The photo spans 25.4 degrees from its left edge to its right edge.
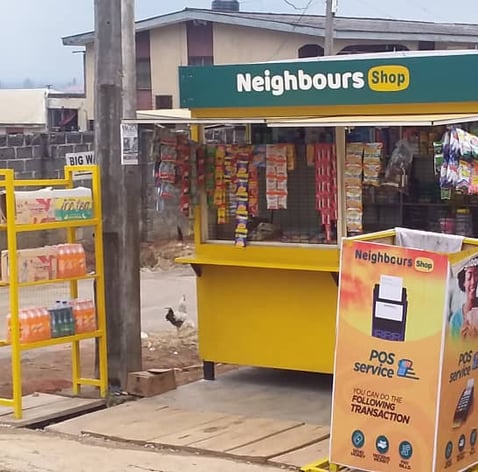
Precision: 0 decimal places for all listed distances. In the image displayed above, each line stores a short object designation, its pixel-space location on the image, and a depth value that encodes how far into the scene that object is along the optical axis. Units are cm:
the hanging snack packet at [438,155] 723
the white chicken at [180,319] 1142
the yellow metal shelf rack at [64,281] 773
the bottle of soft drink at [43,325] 799
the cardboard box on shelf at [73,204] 812
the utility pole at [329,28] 2466
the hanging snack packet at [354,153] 809
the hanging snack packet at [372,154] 803
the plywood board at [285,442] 688
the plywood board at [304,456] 667
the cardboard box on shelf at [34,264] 789
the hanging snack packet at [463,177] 710
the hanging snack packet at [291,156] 848
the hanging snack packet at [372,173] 806
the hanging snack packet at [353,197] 813
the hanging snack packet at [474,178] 716
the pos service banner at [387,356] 574
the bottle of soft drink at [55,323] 808
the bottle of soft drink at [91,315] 837
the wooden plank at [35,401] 820
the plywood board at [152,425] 741
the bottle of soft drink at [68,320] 817
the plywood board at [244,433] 707
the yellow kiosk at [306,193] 780
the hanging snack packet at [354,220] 816
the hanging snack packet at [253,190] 865
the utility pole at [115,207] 852
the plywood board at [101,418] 766
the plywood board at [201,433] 720
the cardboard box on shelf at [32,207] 786
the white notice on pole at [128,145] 839
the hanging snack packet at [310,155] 837
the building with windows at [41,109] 3709
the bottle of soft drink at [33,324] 794
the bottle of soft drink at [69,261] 816
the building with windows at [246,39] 3142
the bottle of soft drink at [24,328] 790
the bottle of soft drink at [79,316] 827
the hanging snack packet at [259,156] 859
